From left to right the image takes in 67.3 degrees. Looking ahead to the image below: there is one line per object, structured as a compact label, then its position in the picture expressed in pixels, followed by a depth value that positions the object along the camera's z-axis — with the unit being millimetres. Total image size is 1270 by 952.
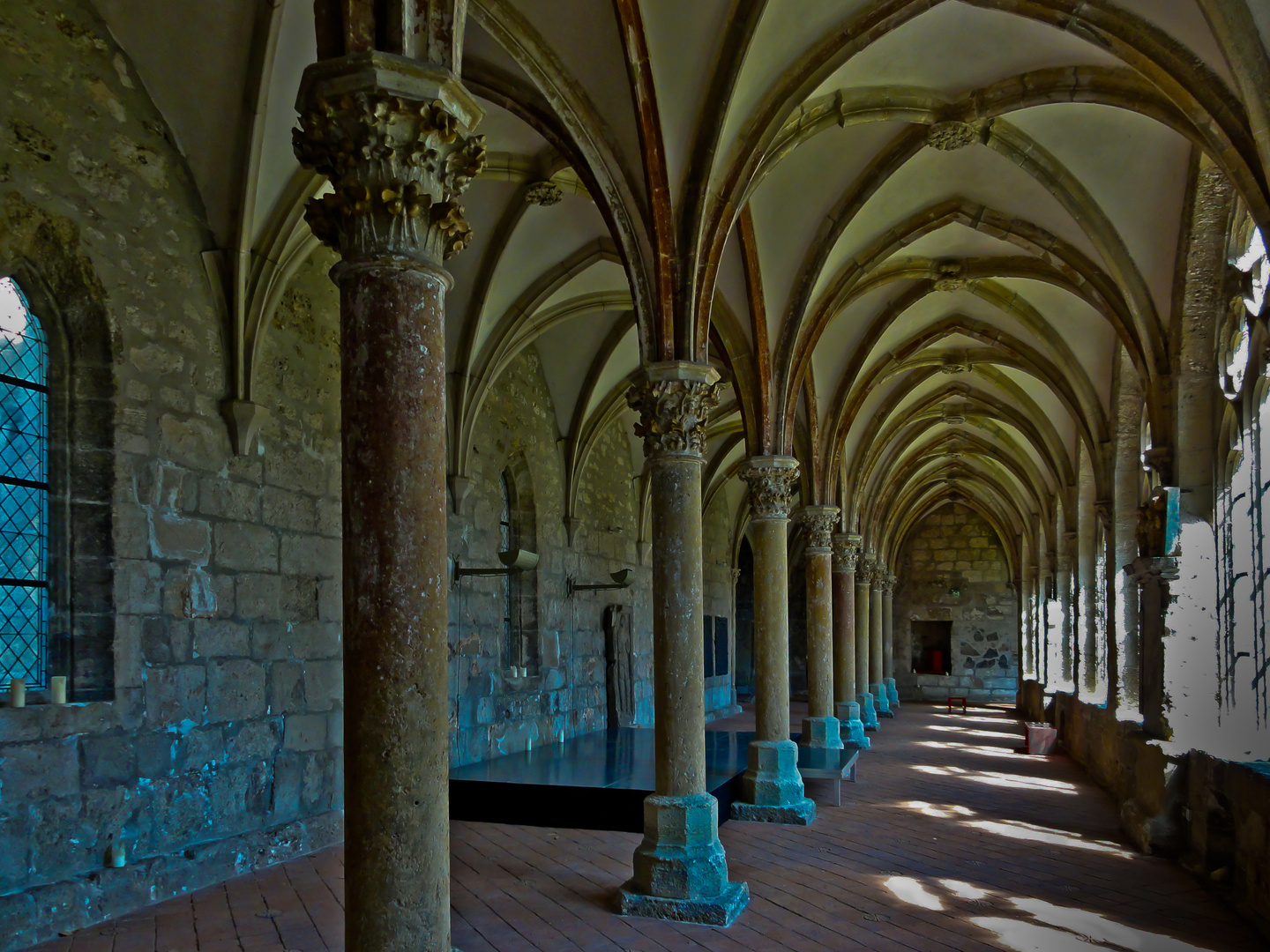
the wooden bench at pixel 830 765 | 9461
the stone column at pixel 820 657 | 11695
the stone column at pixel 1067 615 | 15422
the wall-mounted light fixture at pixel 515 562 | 10391
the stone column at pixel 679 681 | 5816
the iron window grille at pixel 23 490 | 5609
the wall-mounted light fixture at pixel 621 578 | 12555
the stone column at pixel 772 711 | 8641
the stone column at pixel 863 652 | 17828
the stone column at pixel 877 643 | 20984
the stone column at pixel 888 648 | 24209
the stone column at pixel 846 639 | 14609
